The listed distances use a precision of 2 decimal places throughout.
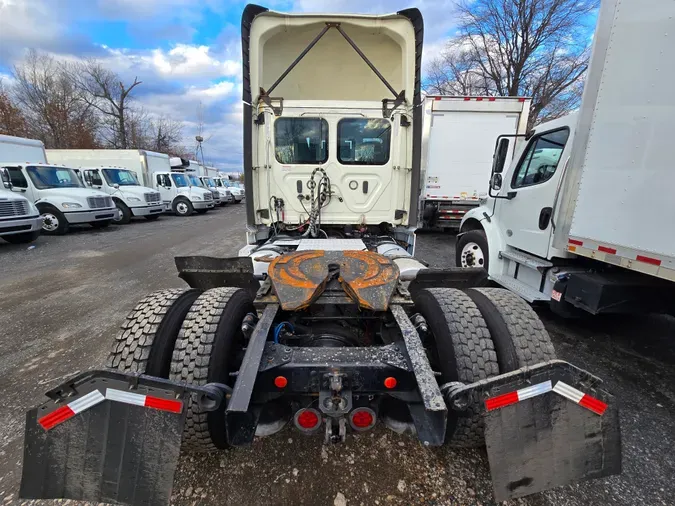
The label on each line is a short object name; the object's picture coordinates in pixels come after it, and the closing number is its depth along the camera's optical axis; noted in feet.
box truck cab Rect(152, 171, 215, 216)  57.62
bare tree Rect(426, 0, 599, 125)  58.18
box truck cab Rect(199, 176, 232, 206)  75.74
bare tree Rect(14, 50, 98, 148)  92.79
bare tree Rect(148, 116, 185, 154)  134.82
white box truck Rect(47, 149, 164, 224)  44.04
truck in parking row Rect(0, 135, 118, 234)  33.40
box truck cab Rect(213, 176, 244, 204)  88.51
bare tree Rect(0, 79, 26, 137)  78.89
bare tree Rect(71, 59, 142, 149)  111.86
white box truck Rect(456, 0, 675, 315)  8.39
